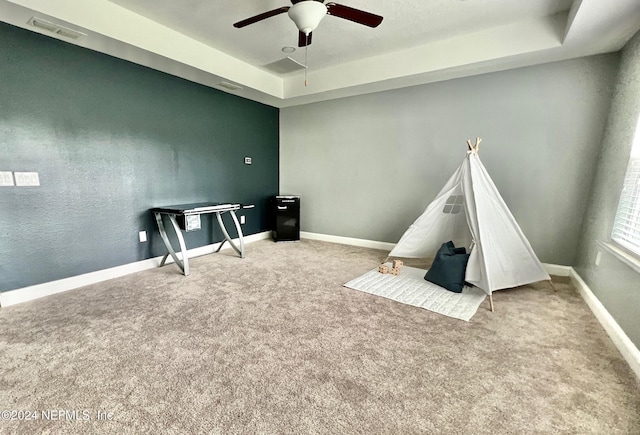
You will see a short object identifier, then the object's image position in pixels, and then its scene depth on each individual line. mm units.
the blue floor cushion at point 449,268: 2686
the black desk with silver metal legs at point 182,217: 3023
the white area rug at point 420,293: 2361
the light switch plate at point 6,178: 2324
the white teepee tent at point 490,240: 2566
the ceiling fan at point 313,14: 1919
